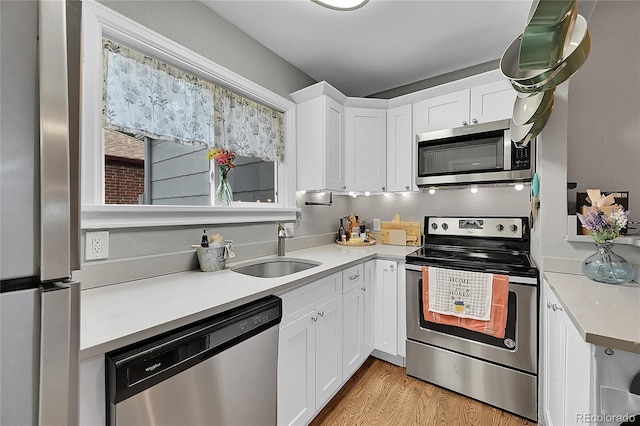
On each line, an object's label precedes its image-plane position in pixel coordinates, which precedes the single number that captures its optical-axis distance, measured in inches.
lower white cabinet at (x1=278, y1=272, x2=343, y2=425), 56.2
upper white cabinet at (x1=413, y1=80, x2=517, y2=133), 85.7
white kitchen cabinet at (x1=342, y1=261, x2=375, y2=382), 77.7
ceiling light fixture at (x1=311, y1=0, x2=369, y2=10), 61.4
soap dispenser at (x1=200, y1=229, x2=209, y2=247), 67.6
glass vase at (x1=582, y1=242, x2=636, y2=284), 51.7
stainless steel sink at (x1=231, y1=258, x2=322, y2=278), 79.2
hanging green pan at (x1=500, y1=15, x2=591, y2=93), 43.3
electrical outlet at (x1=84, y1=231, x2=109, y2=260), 50.9
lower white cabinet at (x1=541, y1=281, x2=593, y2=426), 38.4
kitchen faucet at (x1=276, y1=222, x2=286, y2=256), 90.0
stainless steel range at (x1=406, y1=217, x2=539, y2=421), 68.1
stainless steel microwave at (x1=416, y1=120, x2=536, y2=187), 81.6
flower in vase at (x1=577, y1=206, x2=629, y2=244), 50.7
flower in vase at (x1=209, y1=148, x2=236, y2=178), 75.5
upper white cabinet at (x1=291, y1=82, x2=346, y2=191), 96.0
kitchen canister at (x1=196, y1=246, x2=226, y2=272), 66.5
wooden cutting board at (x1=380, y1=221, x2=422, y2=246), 109.9
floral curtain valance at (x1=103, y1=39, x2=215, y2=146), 56.2
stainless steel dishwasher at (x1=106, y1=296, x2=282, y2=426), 33.1
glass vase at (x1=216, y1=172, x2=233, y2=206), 78.0
